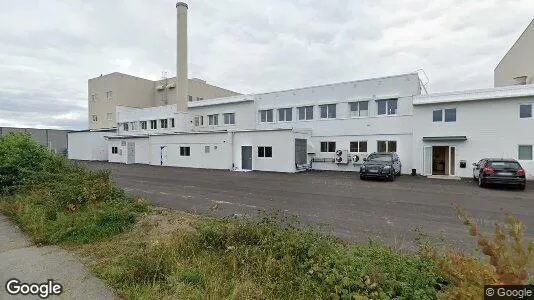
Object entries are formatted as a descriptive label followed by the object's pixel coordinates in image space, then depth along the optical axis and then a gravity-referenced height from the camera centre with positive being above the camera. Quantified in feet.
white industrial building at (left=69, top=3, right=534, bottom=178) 61.82 +4.97
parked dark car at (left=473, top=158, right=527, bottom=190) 46.60 -4.62
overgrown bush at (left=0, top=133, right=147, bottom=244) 21.39 -5.19
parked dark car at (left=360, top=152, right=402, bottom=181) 58.13 -4.26
